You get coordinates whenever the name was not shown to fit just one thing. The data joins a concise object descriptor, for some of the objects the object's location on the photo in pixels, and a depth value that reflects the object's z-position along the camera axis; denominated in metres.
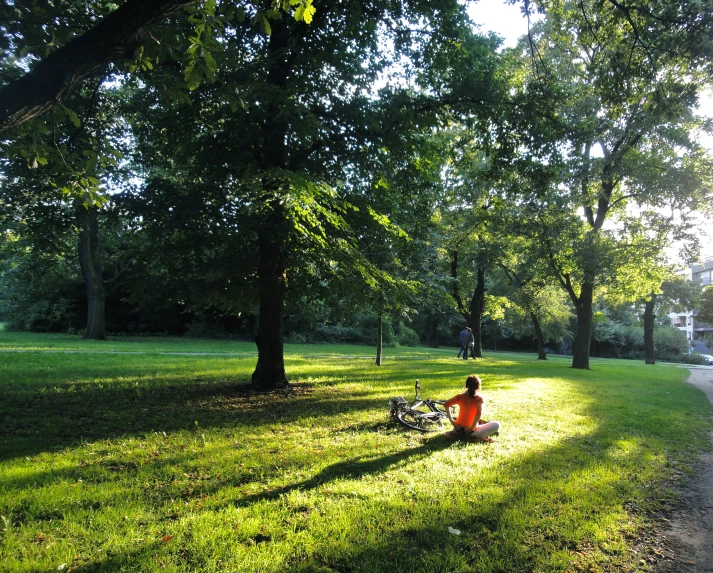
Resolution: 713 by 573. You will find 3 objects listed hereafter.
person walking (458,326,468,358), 24.30
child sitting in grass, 6.28
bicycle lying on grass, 6.84
